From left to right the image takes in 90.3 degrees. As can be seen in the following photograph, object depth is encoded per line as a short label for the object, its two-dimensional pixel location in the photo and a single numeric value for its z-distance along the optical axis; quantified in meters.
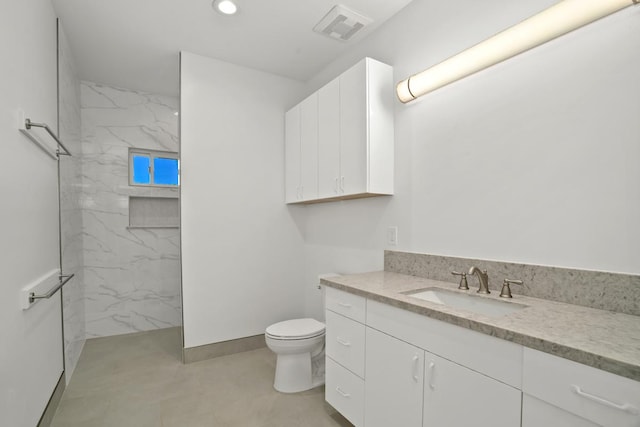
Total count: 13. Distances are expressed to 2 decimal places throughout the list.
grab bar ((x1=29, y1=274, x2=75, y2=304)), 1.46
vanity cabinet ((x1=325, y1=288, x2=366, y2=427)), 1.69
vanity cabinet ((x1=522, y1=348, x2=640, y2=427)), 0.79
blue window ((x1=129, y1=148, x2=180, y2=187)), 3.61
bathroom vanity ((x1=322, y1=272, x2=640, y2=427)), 0.85
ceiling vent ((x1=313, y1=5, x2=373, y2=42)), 2.18
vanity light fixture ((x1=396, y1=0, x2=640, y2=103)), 1.22
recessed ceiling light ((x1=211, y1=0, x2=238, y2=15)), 2.09
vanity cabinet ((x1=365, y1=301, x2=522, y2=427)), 1.04
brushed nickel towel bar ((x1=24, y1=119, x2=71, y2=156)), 1.47
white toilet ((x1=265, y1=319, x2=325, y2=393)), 2.21
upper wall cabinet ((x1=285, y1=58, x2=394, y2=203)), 2.12
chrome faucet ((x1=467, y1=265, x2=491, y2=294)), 1.57
